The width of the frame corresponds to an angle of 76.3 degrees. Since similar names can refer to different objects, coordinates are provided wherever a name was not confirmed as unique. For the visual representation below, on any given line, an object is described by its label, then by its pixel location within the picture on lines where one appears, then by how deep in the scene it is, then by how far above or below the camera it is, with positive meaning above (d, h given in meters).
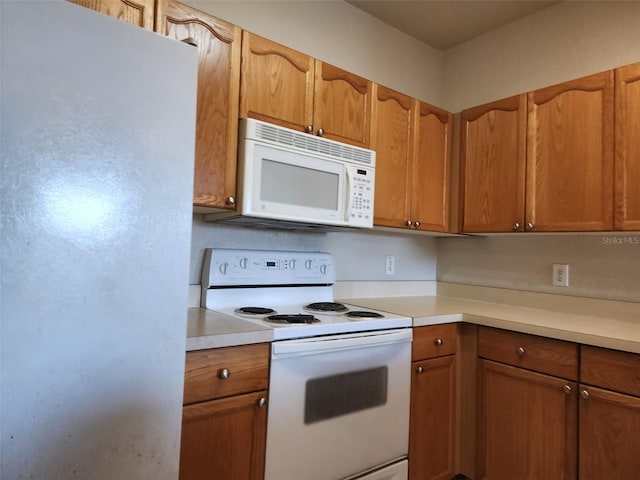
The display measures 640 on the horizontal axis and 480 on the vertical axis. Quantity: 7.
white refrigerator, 0.78 +0.01
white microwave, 1.60 +0.31
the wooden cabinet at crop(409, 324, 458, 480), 1.80 -0.68
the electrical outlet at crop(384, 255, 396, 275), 2.52 -0.06
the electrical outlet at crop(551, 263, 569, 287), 2.12 -0.07
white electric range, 1.41 -0.46
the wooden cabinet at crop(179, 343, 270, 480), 1.23 -0.52
